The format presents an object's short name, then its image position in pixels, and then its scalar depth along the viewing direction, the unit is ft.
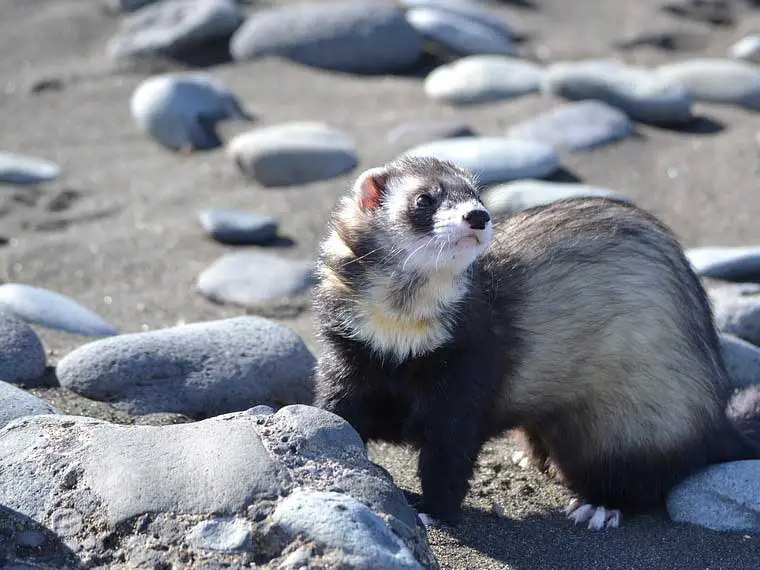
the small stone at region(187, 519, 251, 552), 15.66
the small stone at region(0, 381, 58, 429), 19.69
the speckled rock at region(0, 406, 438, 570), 15.64
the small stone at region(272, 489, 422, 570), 15.33
